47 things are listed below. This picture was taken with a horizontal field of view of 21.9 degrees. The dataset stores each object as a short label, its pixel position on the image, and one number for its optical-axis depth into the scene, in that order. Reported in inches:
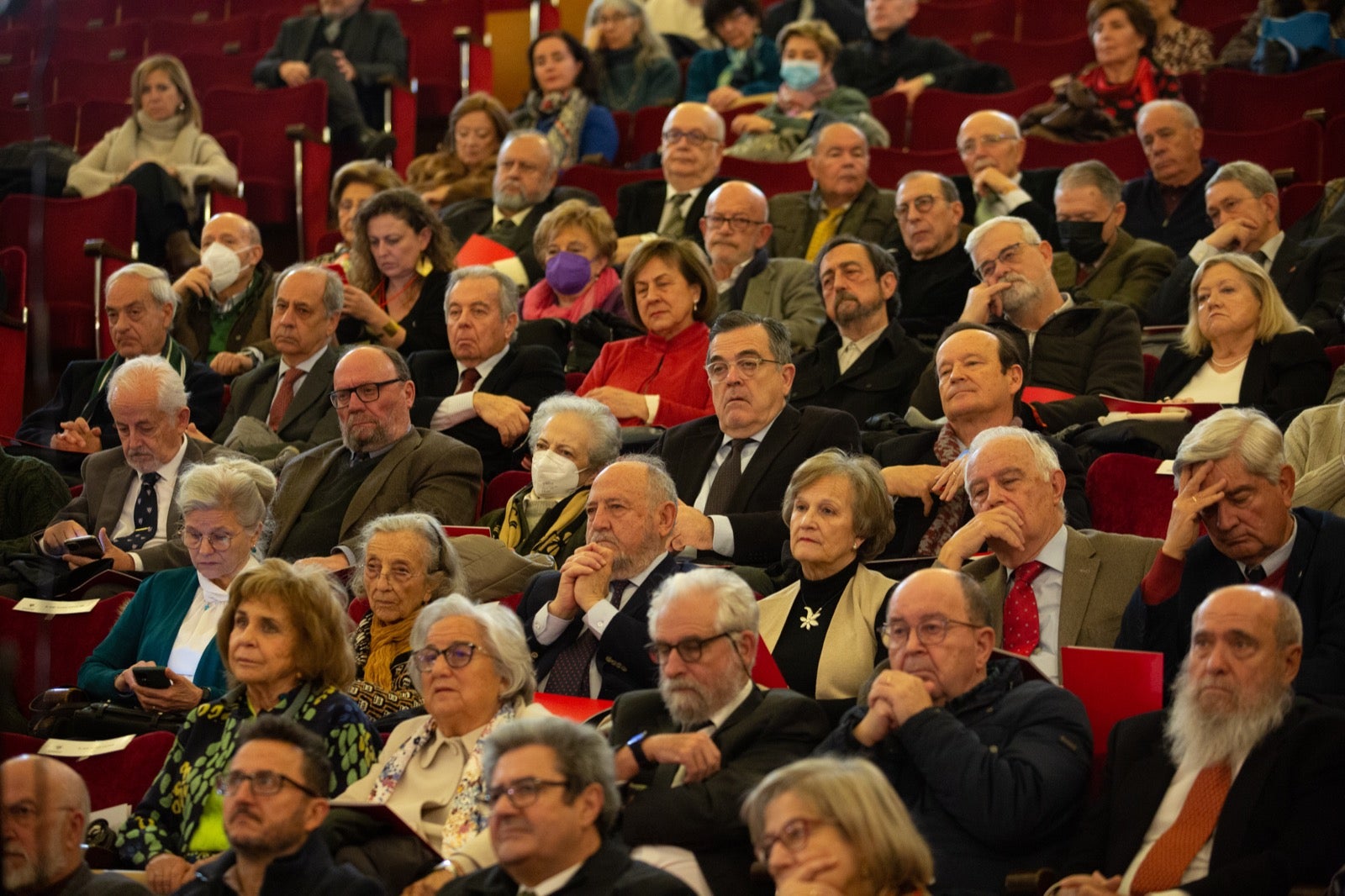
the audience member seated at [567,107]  514.8
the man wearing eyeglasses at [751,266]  382.3
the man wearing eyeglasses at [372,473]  312.4
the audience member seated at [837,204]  418.7
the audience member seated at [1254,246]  363.6
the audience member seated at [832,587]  240.7
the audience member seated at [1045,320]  336.2
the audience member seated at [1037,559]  242.8
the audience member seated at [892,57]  524.2
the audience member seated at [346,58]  549.8
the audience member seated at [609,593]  245.8
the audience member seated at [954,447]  278.0
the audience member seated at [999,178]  413.6
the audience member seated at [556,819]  185.3
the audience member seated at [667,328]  347.6
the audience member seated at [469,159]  485.0
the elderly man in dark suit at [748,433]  296.9
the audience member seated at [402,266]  399.4
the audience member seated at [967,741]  197.8
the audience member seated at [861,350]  343.4
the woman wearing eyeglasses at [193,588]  277.3
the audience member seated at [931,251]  383.5
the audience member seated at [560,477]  293.3
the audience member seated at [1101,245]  388.3
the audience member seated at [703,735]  203.8
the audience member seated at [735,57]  541.9
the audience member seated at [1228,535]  230.0
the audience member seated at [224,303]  425.9
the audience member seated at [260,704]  225.0
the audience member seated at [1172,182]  415.4
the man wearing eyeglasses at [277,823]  194.3
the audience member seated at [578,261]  396.4
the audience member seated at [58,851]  196.0
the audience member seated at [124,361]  383.2
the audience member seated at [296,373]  366.6
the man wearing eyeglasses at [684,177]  441.0
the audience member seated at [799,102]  490.7
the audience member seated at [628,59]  549.2
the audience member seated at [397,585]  258.8
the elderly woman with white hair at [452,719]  220.5
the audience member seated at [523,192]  444.0
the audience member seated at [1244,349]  318.7
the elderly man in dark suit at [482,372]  345.5
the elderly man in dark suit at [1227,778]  187.5
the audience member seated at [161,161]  486.5
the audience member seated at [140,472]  325.6
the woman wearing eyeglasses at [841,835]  172.3
